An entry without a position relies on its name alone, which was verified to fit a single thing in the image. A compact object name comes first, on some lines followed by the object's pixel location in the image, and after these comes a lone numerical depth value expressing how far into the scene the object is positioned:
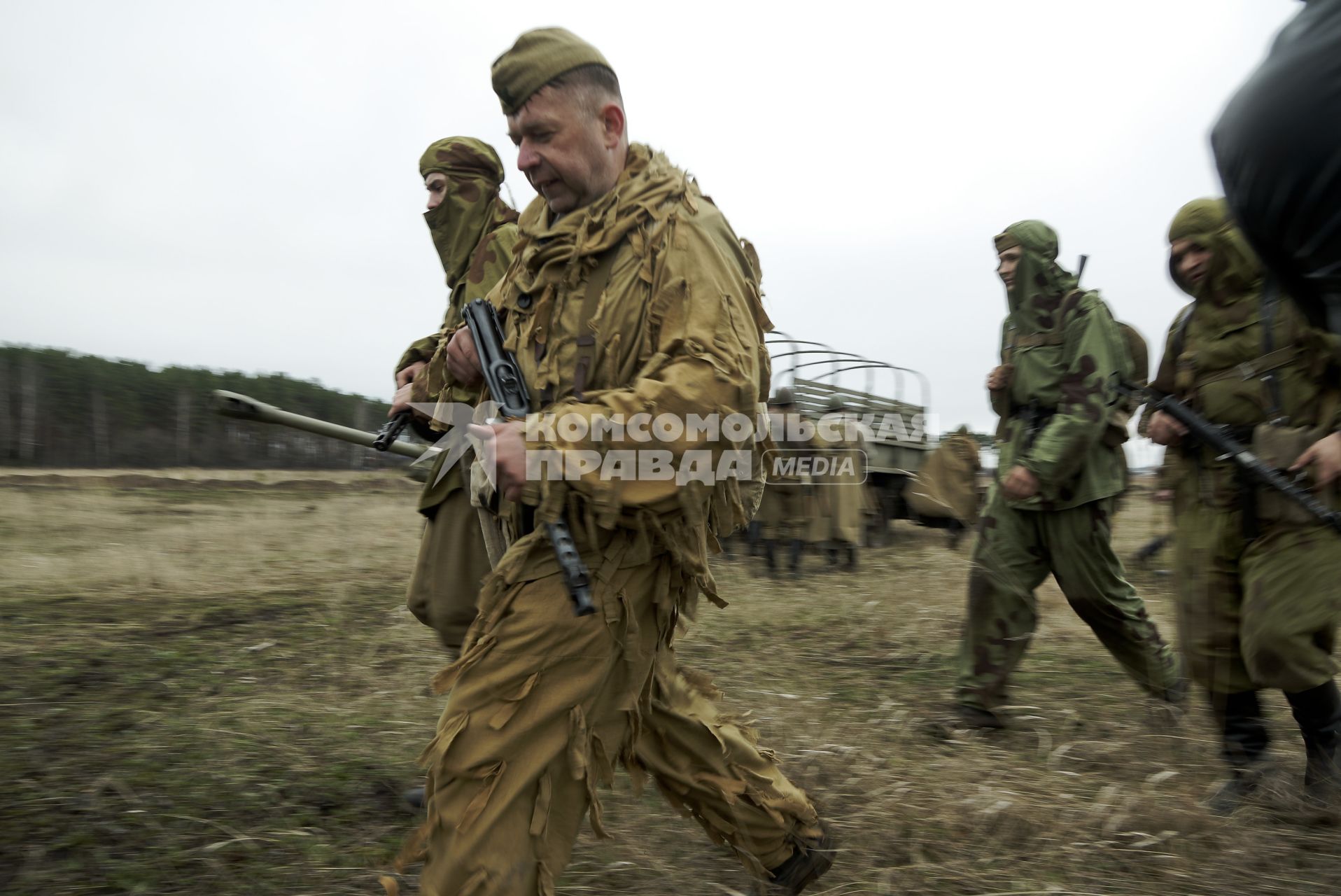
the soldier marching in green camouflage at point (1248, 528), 3.21
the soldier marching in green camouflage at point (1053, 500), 4.10
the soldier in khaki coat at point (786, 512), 9.41
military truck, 11.25
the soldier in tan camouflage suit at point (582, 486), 1.94
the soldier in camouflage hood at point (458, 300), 3.22
